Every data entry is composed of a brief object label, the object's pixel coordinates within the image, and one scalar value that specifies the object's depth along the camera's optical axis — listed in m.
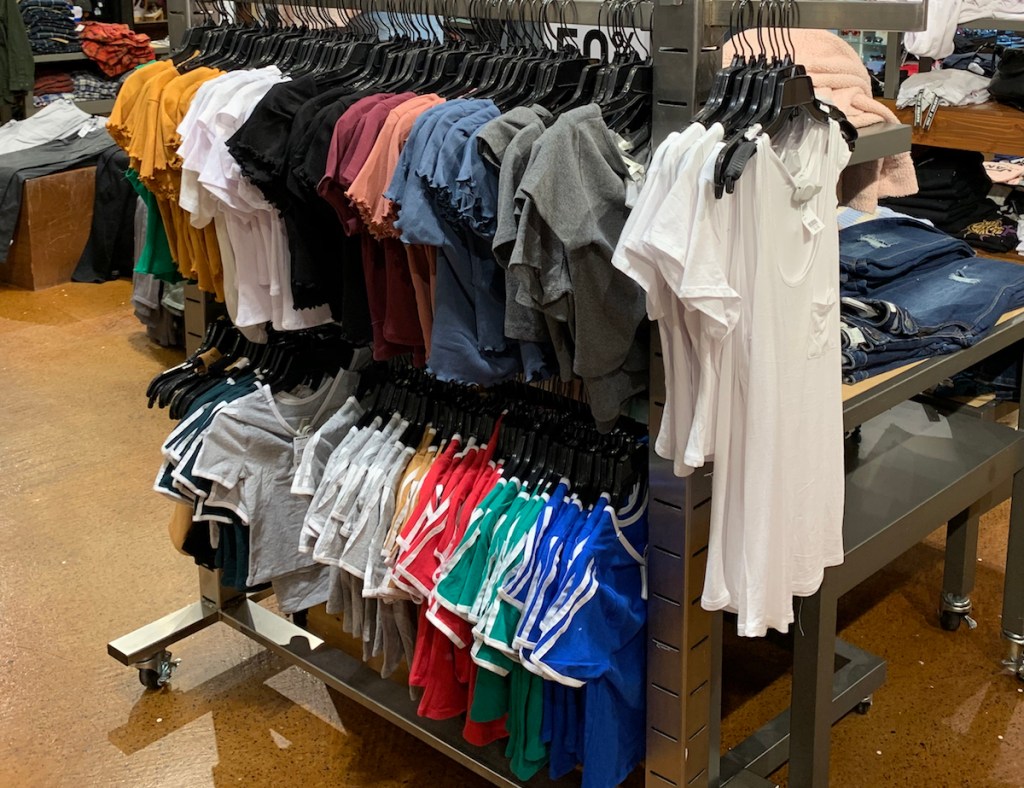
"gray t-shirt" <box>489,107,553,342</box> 1.57
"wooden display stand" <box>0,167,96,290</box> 5.50
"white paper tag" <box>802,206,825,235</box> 1.62
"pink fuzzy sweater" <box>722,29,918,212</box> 2.02
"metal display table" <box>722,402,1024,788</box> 2.00
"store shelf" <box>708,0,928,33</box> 1.47
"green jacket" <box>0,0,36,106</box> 6.12
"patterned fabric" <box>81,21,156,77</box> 6.67
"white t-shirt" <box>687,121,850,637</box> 1.55
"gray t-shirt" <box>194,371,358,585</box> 2.20
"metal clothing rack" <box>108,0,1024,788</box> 1.58
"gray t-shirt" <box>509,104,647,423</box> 1.53
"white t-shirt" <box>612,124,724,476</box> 1.45
